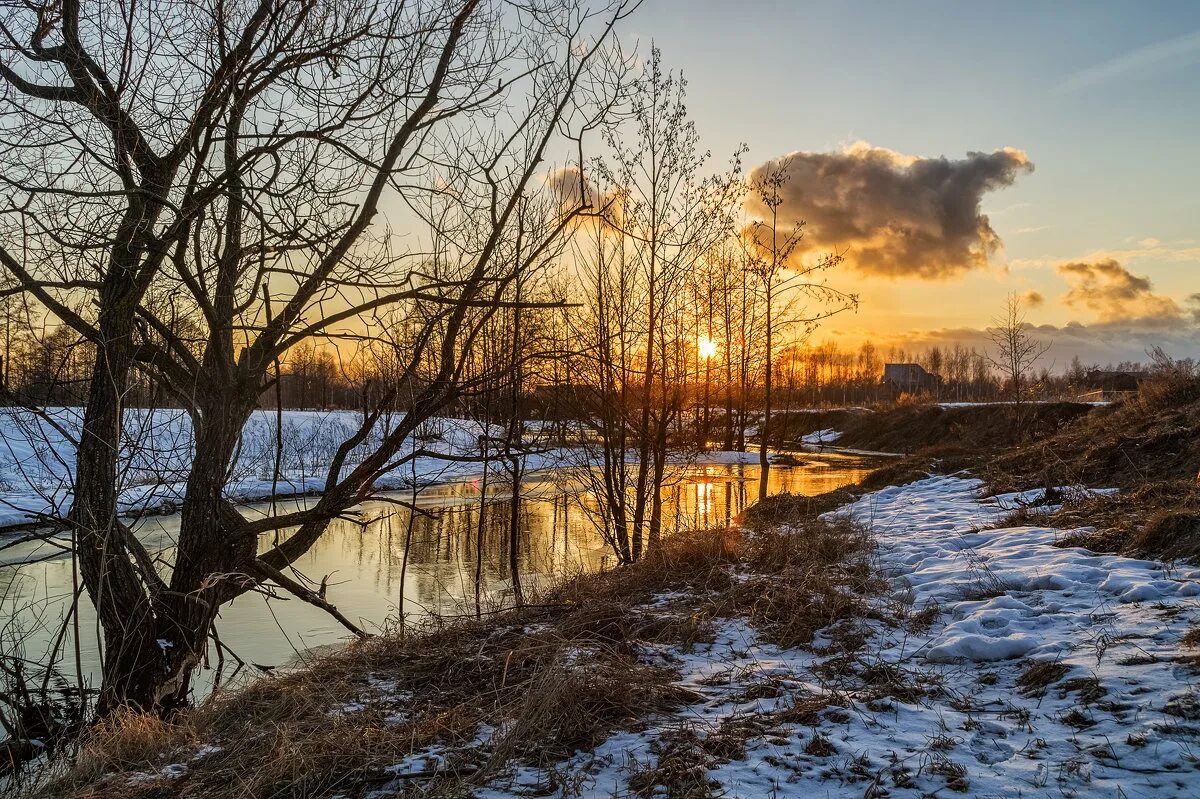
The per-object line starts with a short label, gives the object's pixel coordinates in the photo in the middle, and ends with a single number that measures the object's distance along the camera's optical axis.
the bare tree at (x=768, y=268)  21.81
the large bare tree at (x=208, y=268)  4.32
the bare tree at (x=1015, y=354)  25.62
